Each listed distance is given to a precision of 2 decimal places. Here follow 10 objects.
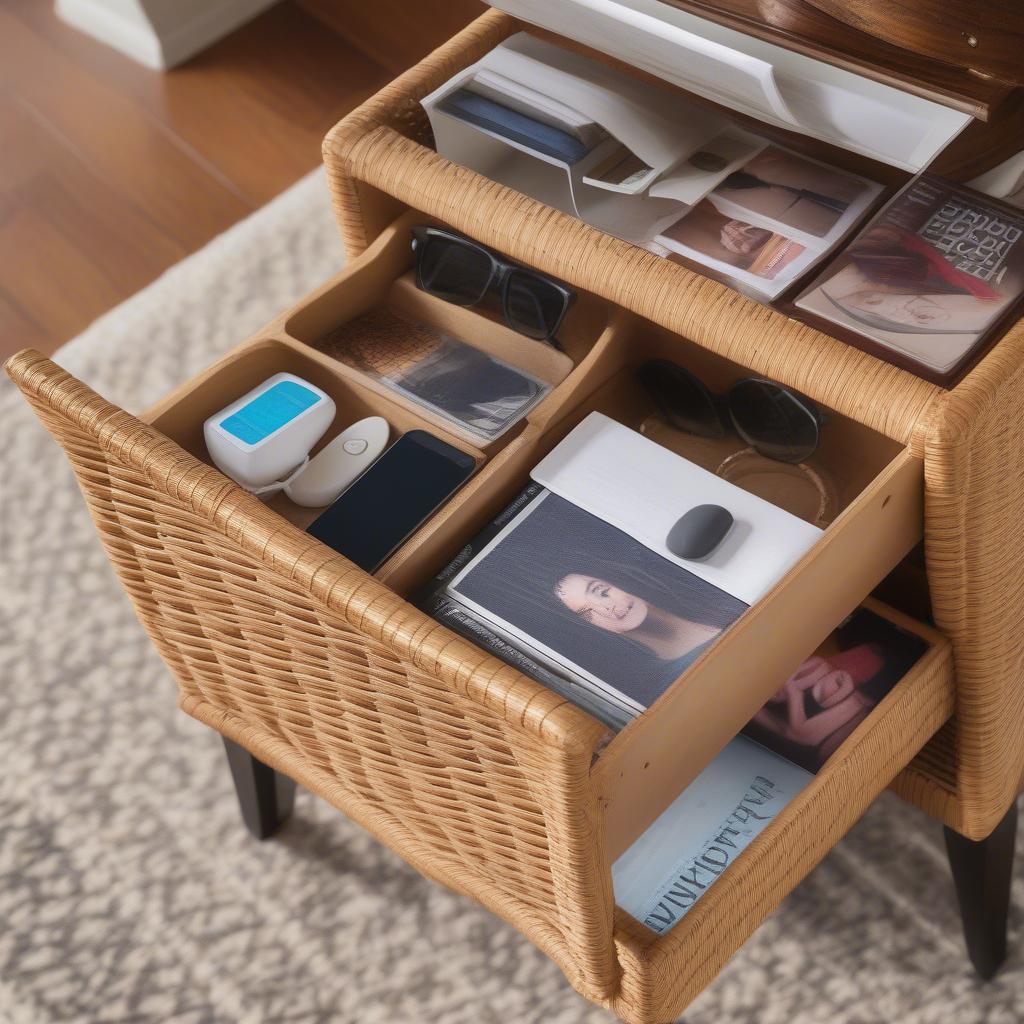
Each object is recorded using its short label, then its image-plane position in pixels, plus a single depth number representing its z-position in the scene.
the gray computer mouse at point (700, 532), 0.90
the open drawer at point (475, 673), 0.77
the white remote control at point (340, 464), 0.99
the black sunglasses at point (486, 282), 1.04
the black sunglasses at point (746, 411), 0.98
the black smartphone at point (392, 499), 0.93
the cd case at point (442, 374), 1.01
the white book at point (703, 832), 0.93
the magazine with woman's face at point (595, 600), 0.87
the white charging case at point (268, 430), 0.97
